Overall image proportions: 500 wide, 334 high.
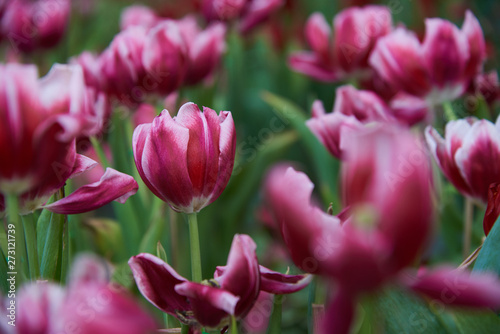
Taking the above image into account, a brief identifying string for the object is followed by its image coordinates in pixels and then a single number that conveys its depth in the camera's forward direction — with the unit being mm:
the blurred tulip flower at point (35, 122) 886
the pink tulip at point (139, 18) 1661
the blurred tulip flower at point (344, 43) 1357
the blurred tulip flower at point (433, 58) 1152
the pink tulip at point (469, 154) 997
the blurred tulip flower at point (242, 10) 1783
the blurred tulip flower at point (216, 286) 908
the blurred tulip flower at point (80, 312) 815
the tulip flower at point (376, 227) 814
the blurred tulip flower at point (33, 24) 1653
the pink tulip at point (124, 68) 1194
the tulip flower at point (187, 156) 945
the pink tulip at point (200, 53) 1375
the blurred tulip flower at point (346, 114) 1055
